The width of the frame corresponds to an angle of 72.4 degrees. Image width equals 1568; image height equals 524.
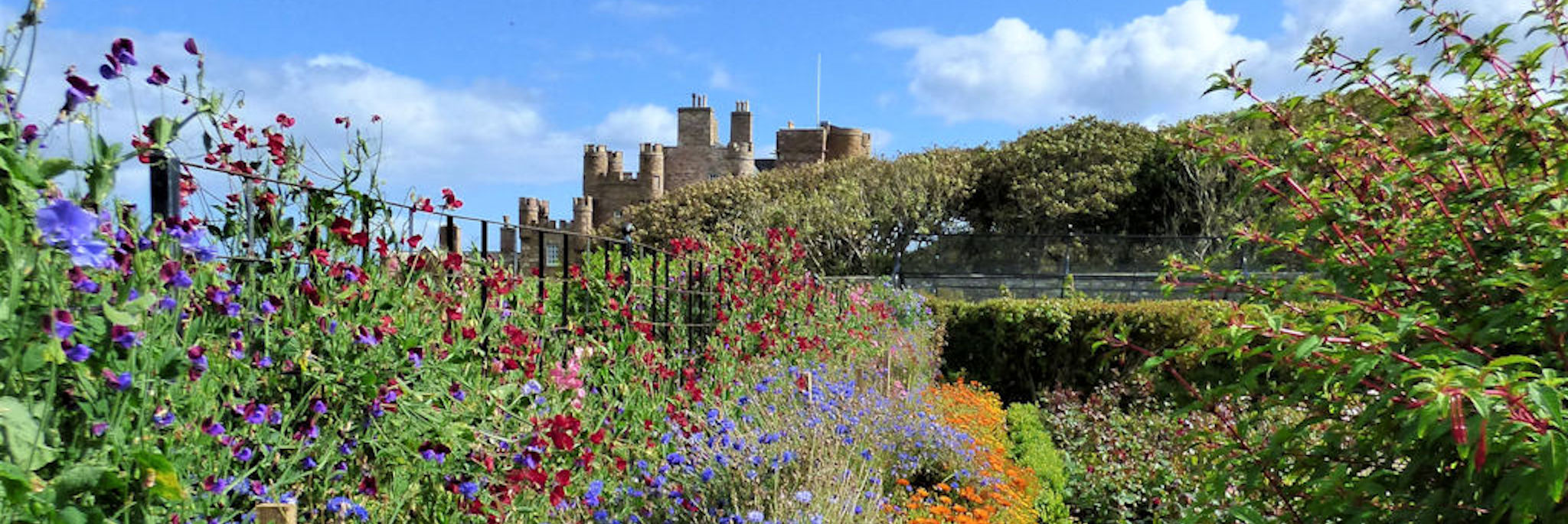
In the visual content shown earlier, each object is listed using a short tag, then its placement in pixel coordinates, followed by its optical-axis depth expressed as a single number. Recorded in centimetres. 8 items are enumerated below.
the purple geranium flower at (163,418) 200
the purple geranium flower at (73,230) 161
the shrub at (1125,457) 556
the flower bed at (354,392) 183
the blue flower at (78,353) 179
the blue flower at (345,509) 257
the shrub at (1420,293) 206
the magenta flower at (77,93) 194
